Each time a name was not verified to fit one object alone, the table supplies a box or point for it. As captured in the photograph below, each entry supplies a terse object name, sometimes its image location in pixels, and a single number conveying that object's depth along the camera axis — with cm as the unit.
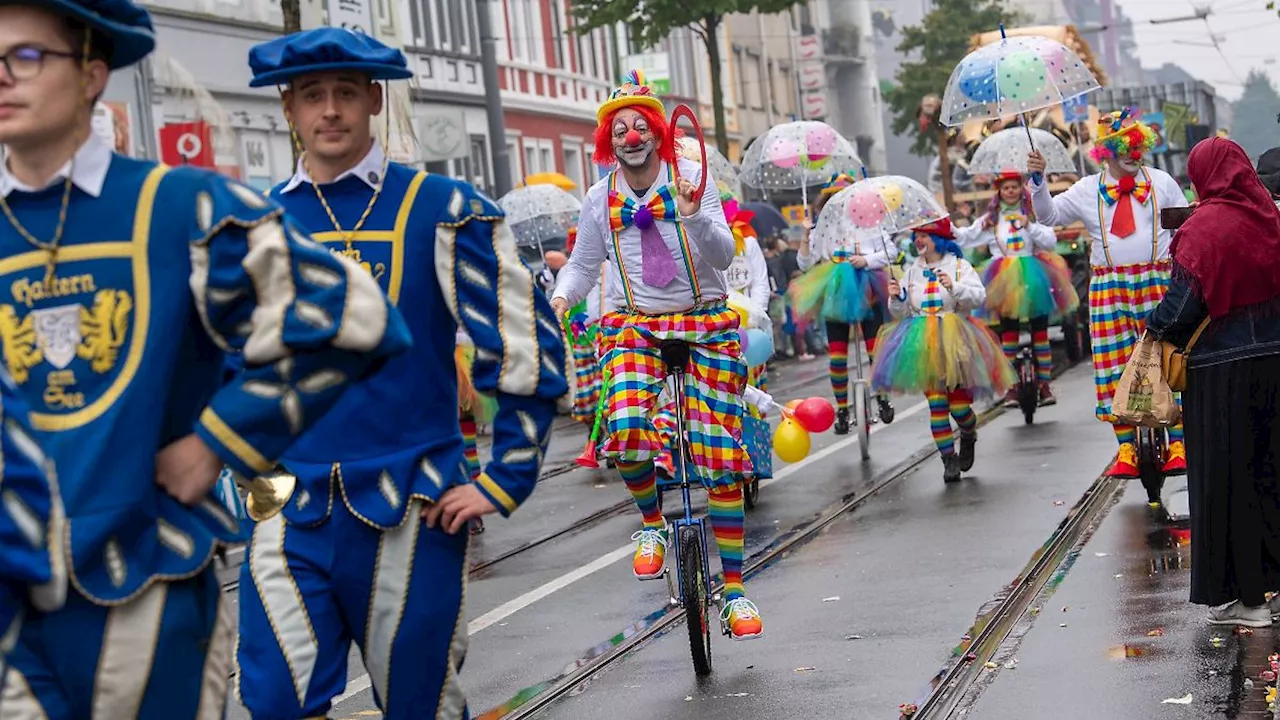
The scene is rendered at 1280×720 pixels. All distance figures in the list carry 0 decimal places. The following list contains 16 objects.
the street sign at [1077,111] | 3070
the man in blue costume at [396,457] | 470
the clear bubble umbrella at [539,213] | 2180
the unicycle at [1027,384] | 1731
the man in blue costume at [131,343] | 359
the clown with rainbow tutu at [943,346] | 1415
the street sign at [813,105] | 7300
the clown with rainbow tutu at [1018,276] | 1828
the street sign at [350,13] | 2531
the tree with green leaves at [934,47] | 6588
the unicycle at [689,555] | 792
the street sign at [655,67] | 4734
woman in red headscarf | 812
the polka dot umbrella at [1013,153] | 1888
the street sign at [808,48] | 7412
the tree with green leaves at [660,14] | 3619
